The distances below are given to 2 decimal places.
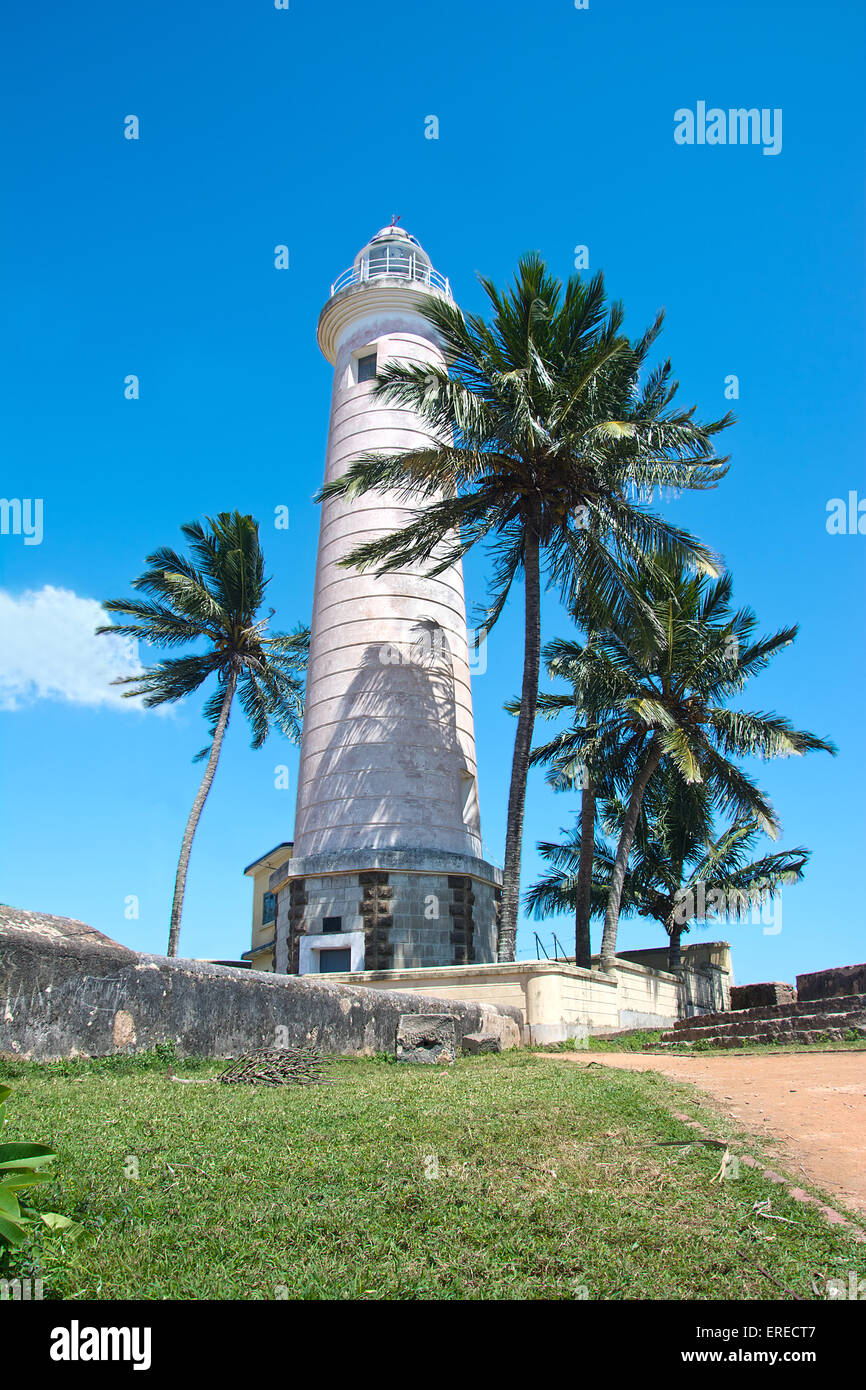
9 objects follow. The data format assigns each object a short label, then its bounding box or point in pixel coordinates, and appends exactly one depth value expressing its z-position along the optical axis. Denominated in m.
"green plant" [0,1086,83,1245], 2.91
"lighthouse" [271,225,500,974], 18.58
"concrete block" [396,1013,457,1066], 9.72
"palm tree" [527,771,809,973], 25.41
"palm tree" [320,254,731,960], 17.17
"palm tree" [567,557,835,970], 20.22
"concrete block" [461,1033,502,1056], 11.51
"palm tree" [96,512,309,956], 24.52
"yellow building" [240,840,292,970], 31.80
